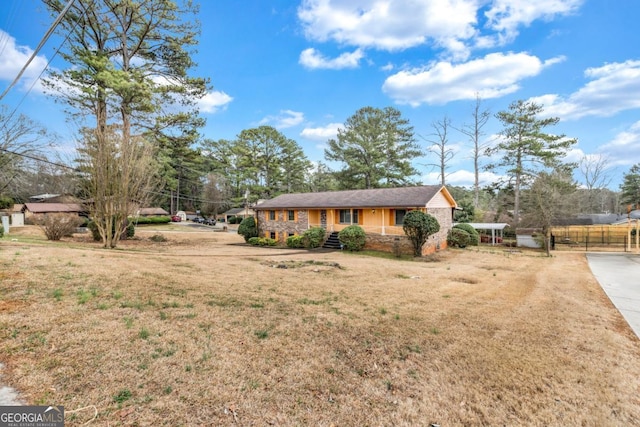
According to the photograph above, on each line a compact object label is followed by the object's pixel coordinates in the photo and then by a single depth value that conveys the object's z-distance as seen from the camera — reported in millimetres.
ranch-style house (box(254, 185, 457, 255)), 17058
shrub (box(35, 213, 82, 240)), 15133
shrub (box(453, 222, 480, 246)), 20188
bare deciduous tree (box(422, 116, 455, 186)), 30016
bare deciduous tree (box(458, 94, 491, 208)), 29375
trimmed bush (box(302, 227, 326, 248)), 18797
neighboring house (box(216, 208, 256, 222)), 52188
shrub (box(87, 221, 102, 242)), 17297
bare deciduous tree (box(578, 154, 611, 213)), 31891
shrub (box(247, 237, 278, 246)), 20891
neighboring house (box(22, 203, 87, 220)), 30811
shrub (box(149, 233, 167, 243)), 19694
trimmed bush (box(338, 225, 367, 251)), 17156
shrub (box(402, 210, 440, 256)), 15141
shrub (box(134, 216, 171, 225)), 36219
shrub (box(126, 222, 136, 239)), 19547
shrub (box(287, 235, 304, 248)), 19281
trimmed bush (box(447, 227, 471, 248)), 19636
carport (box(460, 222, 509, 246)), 22156
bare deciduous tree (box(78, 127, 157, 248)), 12750
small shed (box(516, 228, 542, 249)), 21594
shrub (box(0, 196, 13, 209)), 30528
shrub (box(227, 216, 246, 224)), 45775
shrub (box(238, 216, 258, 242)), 22266
